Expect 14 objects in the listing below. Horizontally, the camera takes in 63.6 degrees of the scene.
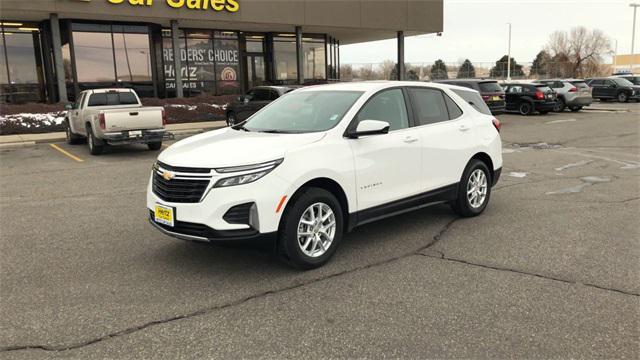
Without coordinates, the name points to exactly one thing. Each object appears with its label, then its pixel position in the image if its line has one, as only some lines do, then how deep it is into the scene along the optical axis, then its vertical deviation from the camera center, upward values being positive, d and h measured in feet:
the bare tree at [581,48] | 244.46 +18.11
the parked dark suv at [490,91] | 64.15 -0.29
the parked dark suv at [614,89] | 105.60 -0.91
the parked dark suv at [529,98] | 77.00 -1.54
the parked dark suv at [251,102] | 54.34 -0.52
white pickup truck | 40.65 -1.55
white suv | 14.30 -2.26
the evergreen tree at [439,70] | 199.18 +8.40
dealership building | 71.20 +9.57
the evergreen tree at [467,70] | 199.41 +7.50
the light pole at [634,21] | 170.77 +20.82
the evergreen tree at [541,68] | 216.74 +8.46
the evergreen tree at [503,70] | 210.59 +7.38
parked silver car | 81.56 -1.33
